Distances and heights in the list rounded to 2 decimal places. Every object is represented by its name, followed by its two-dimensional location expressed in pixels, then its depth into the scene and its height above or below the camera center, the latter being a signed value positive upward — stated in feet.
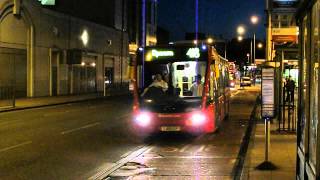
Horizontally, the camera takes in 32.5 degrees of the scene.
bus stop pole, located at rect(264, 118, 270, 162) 35.50 -3.60
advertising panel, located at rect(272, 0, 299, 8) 49.50 +7.16
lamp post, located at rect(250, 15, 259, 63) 149.19 +16.91
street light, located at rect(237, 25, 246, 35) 194.89 +18.31
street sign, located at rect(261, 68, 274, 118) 35.50 -0.77
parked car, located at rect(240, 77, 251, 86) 288.71 -0.25
